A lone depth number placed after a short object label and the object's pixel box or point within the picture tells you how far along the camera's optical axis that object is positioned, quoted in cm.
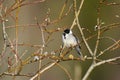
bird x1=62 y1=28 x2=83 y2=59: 1194
